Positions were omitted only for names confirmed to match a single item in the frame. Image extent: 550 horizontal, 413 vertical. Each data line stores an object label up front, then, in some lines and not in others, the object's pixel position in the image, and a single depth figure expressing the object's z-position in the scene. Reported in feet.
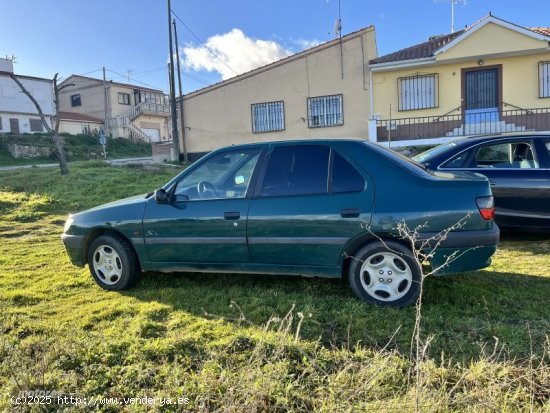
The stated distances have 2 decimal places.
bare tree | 50.60
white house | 123.27
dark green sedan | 12.37
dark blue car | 19.40
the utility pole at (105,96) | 149.97
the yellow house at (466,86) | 52.37
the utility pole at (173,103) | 69.15
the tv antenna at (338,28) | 59.31
